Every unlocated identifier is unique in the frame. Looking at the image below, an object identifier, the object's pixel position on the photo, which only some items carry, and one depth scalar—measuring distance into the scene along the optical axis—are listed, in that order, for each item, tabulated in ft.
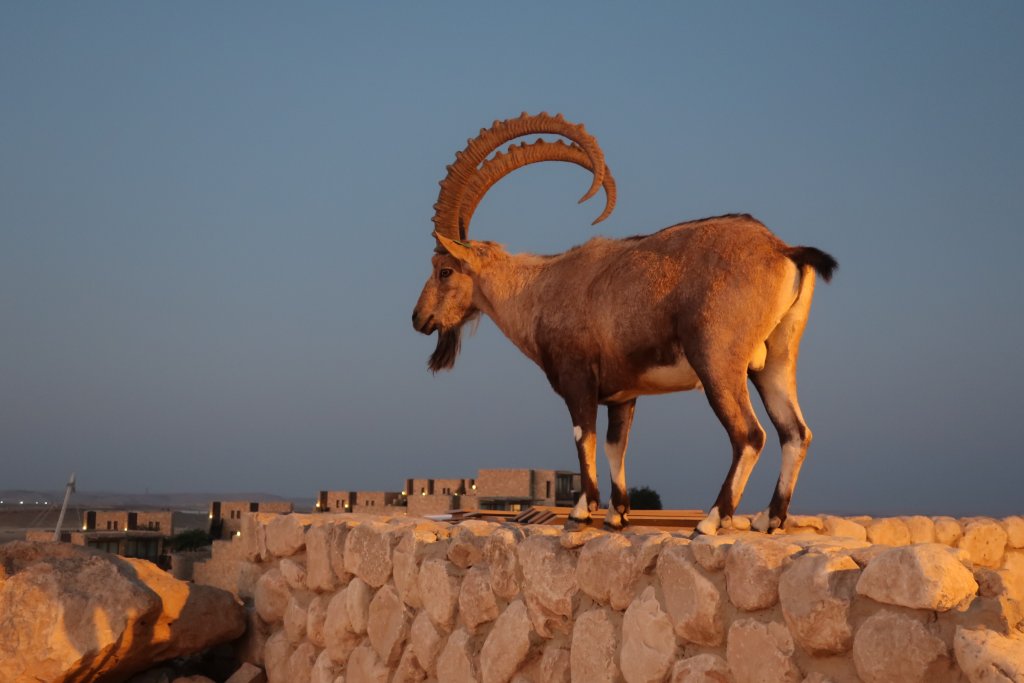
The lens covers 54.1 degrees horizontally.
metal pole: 31.57
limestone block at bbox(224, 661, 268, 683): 20.33
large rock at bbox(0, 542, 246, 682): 18.11
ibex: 14.17
